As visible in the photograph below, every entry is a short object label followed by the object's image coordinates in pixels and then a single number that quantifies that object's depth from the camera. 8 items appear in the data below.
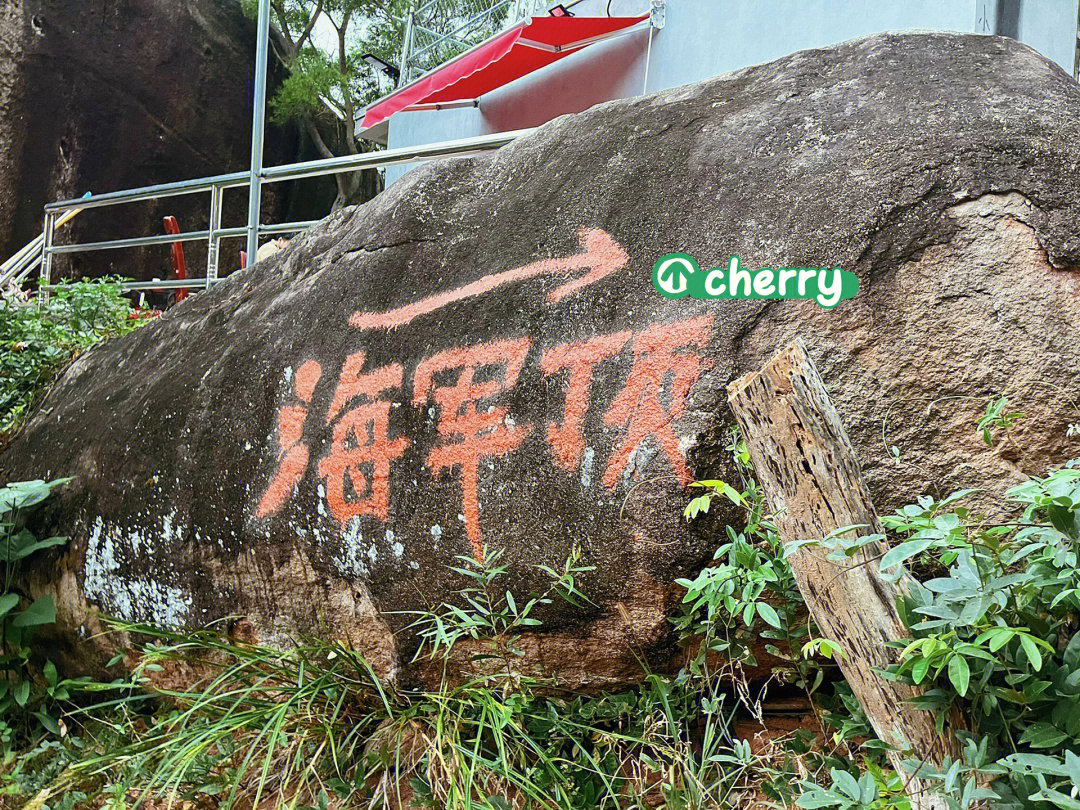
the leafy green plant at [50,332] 4.58
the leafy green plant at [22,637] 3.35
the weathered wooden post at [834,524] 1.59
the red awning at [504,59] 6.87
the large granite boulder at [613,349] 2.05
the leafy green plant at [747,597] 1.84
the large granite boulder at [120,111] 10.87
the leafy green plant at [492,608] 2.24
